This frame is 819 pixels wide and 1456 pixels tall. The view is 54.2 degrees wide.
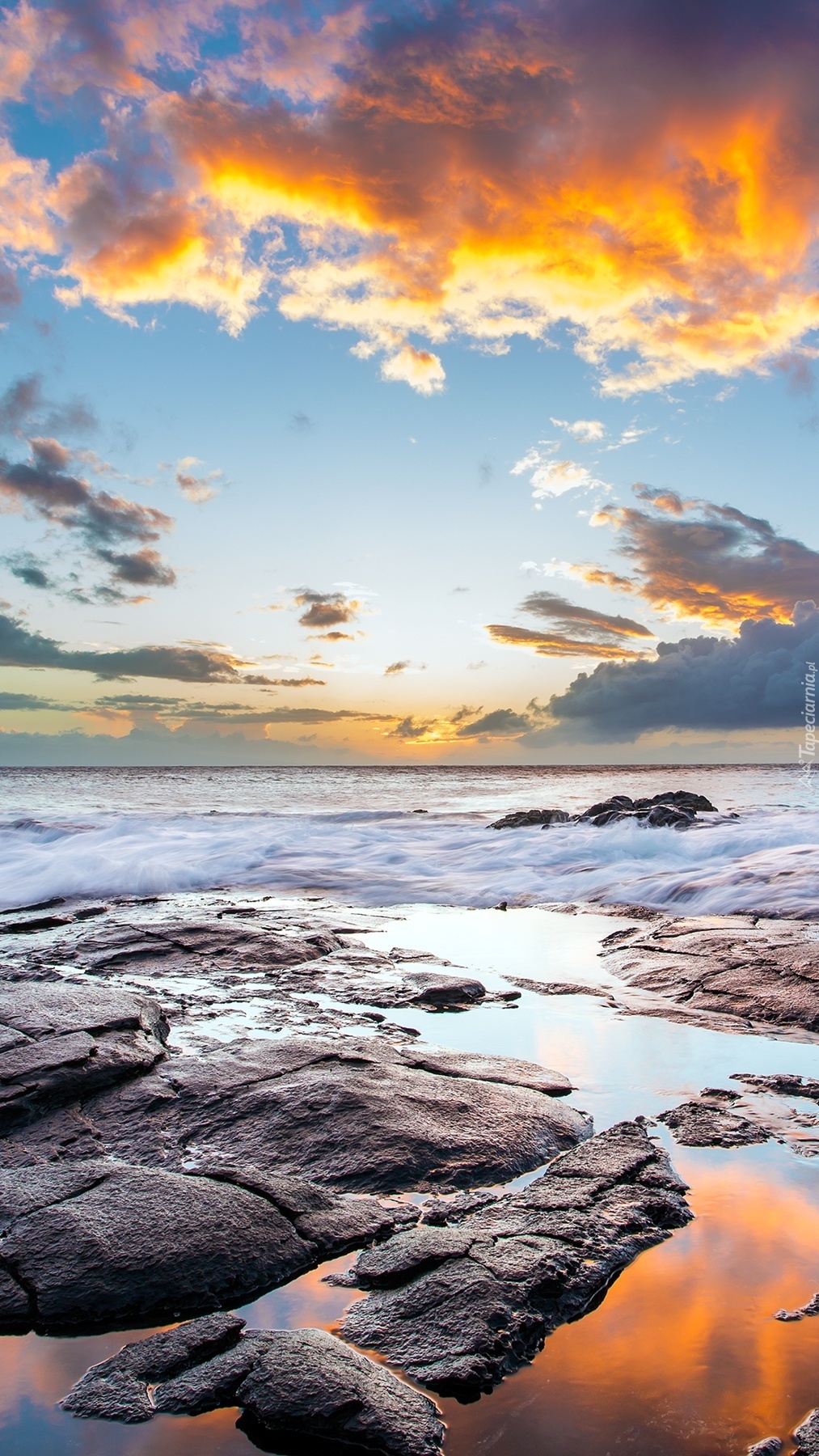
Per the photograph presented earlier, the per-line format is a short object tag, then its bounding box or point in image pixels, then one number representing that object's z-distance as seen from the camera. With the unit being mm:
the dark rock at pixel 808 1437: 1788
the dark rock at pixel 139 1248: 2320
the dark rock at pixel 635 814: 15117
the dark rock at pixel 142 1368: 1952
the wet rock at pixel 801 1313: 2225
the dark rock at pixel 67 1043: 3533
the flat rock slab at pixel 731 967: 5020
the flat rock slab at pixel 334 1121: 3070
